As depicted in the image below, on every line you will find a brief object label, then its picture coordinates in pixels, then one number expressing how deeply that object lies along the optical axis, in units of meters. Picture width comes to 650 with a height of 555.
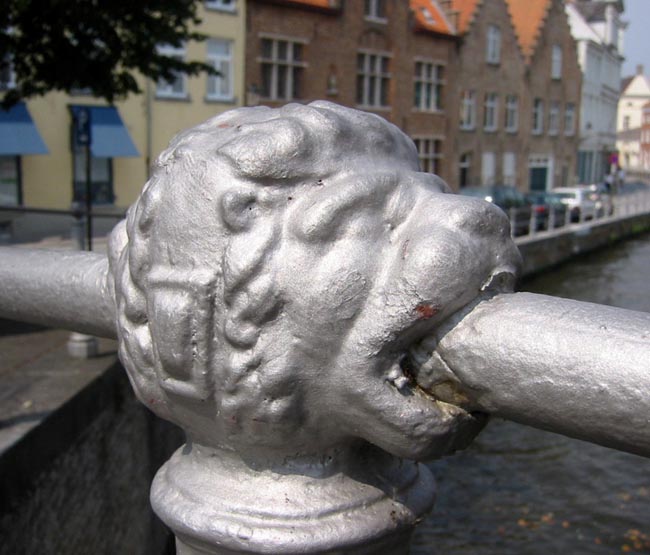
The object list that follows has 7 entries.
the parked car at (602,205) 20.94
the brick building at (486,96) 26.41
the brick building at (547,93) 30.25
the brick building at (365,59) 19.92
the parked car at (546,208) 17.19
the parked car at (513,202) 15.81
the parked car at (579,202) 19.44
